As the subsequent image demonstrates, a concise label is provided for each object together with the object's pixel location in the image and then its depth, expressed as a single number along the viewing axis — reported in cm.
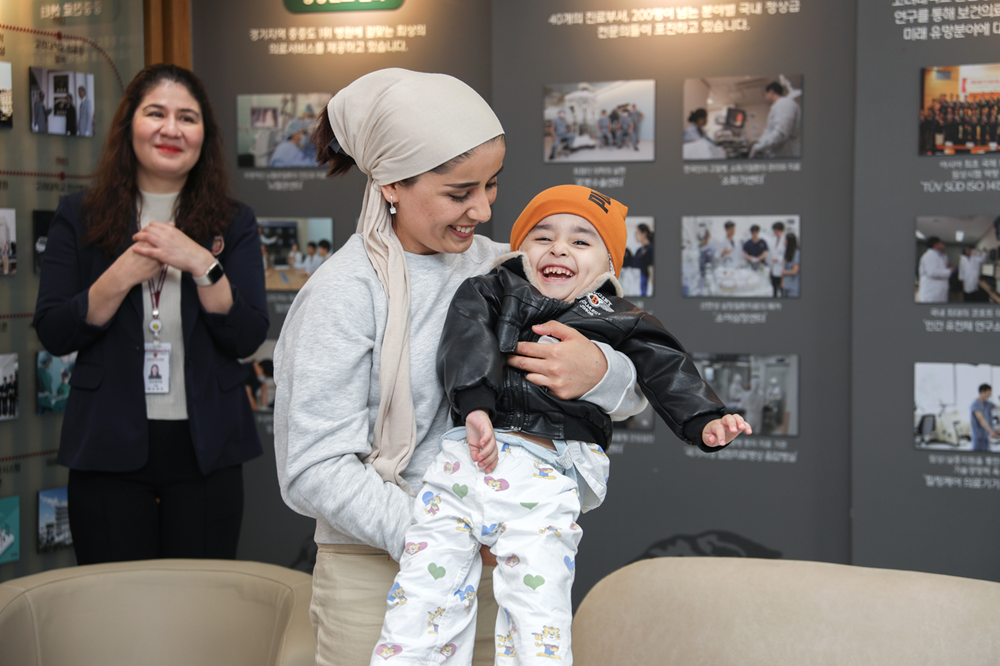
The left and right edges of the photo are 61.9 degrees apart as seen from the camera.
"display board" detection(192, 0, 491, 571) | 389
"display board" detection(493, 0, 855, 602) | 347
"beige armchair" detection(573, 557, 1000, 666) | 201
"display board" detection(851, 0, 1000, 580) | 324
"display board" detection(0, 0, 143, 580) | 328
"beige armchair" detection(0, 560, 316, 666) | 218
